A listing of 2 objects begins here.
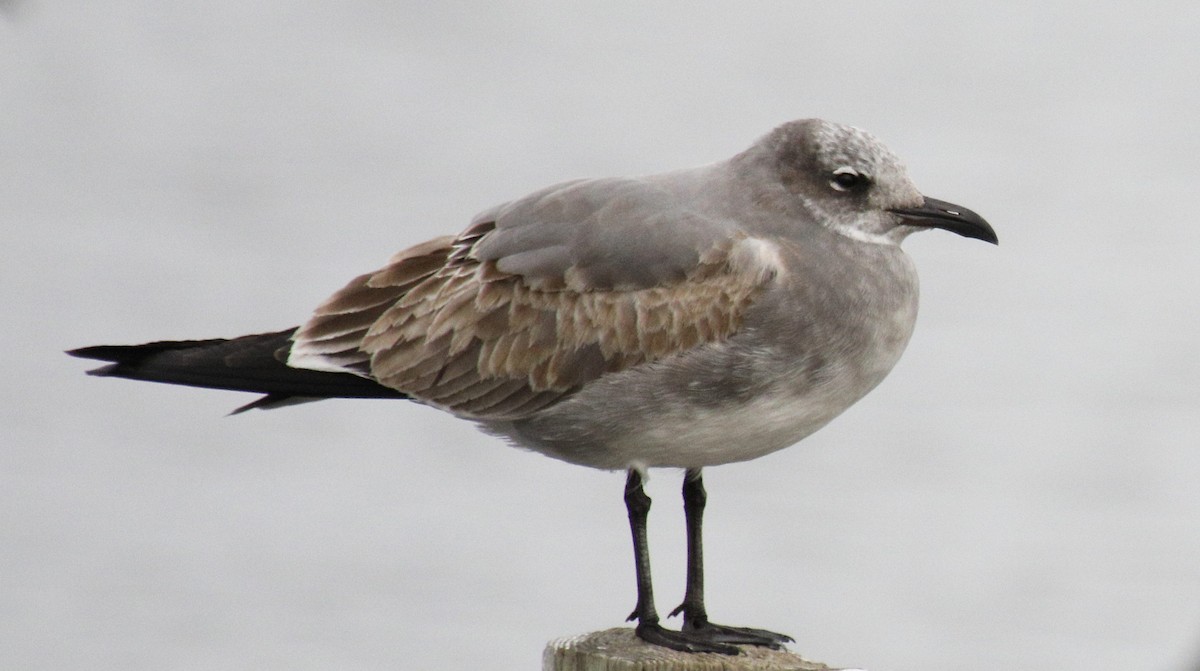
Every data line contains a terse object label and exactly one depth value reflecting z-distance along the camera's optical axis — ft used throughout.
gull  43.39
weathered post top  38.17
